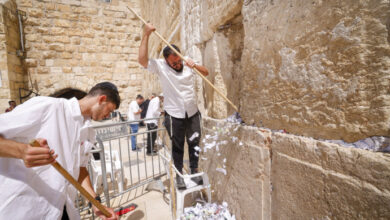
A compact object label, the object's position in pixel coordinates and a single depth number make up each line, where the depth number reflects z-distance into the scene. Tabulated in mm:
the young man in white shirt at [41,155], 899
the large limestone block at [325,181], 835
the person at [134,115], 5914
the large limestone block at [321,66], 854
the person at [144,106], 6595
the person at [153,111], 5148
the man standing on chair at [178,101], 2182
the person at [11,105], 6194
